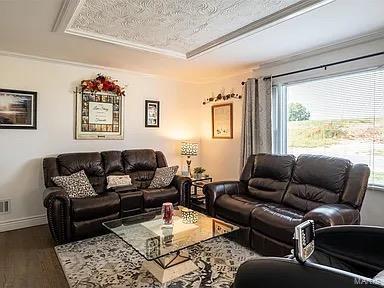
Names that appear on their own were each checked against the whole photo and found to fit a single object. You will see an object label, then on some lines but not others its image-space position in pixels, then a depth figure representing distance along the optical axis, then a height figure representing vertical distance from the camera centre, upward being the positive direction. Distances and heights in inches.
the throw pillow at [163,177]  160.2 -20.3
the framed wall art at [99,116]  165.8 +17.7
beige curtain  160.2 +15.1
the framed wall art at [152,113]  192.7 +21.8
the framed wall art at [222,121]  192.4 +16.4
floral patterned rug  91.1 -46.7
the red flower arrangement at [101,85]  164.4 +36.5
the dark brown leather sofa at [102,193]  121.4 -26.3
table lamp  195.5 -4.1
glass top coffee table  88.2 -33.2
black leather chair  38.6 -21.7
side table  179.9 -36.8
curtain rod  117.2 +39.1
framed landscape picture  142.9 +18.6
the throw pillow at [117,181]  152.5 -21.5
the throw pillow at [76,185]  133.5 -20.9
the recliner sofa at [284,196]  101.3 -24.1
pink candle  107.0 -27.7
